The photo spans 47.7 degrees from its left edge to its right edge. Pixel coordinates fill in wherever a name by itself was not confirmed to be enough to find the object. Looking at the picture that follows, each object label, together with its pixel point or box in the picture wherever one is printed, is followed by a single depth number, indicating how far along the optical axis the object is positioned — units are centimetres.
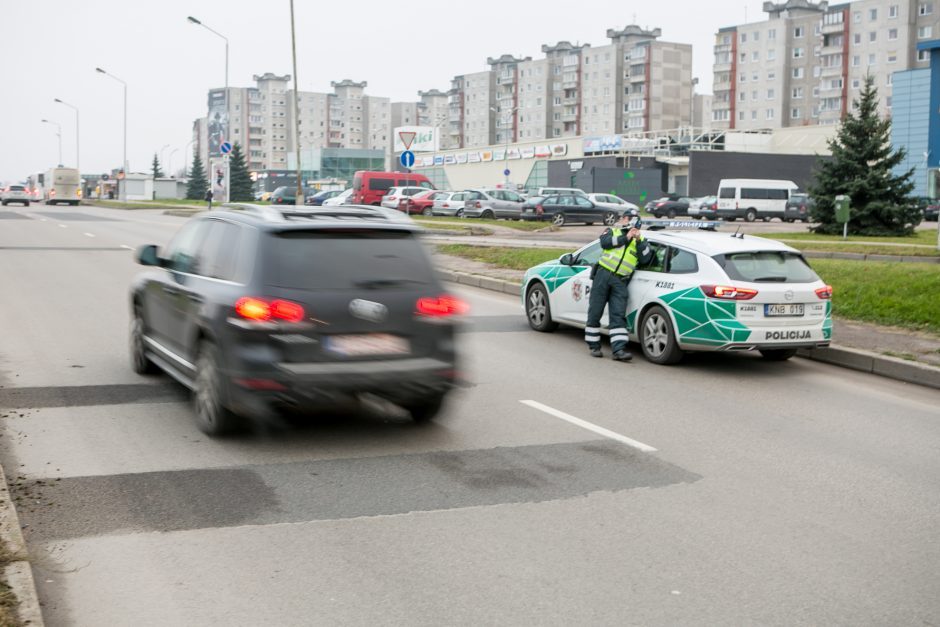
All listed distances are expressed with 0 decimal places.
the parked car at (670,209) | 6188
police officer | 1127
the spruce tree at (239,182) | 9994
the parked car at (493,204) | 4938
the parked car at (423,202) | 5259
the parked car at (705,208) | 5862
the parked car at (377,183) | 5869
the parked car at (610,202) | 4751
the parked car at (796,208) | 5581
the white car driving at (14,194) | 7650
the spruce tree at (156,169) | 15475
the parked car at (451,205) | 5002
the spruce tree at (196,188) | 11069
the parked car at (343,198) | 5750
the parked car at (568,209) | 4694
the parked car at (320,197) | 6506
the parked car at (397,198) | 5050
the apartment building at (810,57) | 10525
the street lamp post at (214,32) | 5247
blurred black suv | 679
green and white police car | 1048
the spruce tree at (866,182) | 3130
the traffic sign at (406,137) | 2917
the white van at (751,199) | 5894
